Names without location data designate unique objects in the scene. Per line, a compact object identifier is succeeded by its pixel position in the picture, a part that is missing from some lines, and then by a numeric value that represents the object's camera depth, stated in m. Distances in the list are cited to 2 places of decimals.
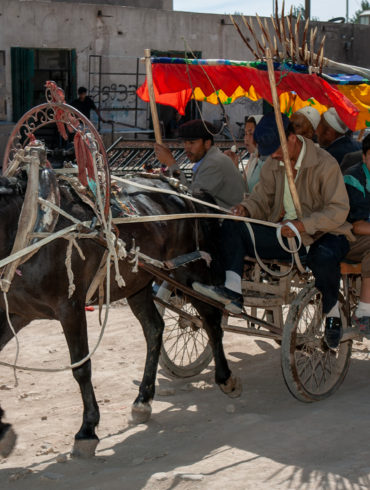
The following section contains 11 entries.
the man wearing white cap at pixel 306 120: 6.78
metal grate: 13.25
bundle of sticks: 5.23
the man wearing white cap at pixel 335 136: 6.91
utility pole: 27.80
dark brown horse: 4.61
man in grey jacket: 6.26
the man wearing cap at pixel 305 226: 5.38
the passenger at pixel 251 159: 7.09
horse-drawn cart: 5.51
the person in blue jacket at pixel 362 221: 5.63
